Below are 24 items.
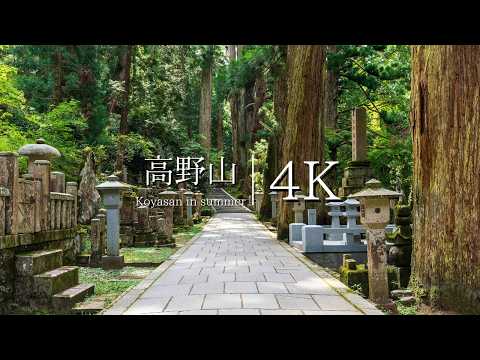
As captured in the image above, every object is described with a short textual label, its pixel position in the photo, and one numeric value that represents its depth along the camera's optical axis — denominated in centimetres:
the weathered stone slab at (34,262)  521
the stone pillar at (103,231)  854
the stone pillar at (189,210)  1817
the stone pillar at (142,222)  1135
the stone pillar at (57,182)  727
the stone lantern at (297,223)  1138
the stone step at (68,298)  518
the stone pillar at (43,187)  611
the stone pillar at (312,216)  1055
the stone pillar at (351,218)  940
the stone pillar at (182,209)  1777
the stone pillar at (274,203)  1855
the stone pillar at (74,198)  768
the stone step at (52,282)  523
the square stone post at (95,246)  834
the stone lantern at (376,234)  535
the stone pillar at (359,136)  1304
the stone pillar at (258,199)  2484
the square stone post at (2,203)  491
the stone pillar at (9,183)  505
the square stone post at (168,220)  1179
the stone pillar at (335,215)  1052
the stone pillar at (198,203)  2213
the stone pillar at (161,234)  1143
